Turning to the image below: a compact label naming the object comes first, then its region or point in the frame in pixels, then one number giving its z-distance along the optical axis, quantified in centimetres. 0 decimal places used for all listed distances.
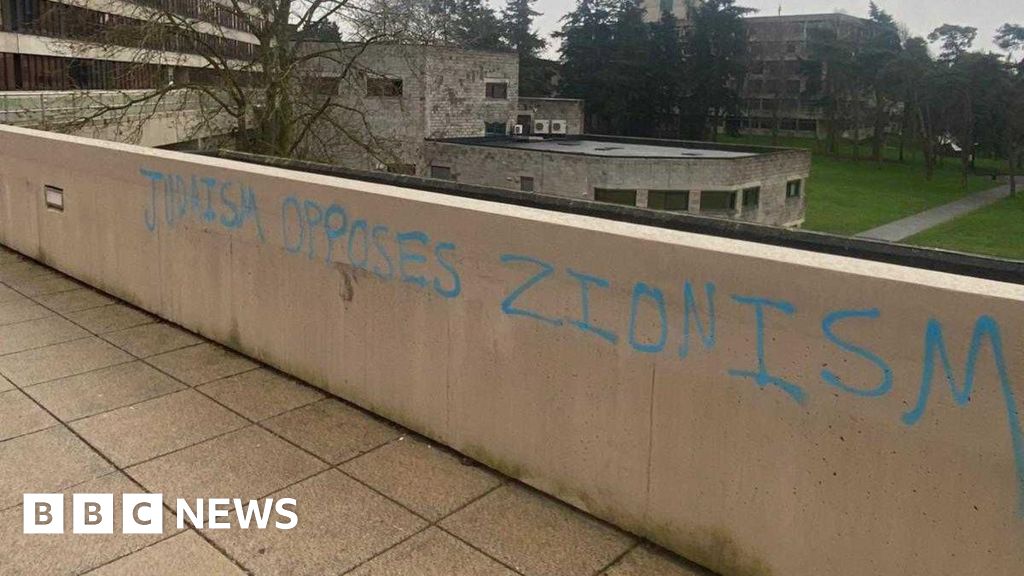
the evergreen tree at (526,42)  8938
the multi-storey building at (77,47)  2550
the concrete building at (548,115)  6006
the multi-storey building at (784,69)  9900
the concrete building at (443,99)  4891
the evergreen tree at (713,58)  8938
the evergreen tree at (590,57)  8800
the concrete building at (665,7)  11106
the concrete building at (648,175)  4141
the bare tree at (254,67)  2423
